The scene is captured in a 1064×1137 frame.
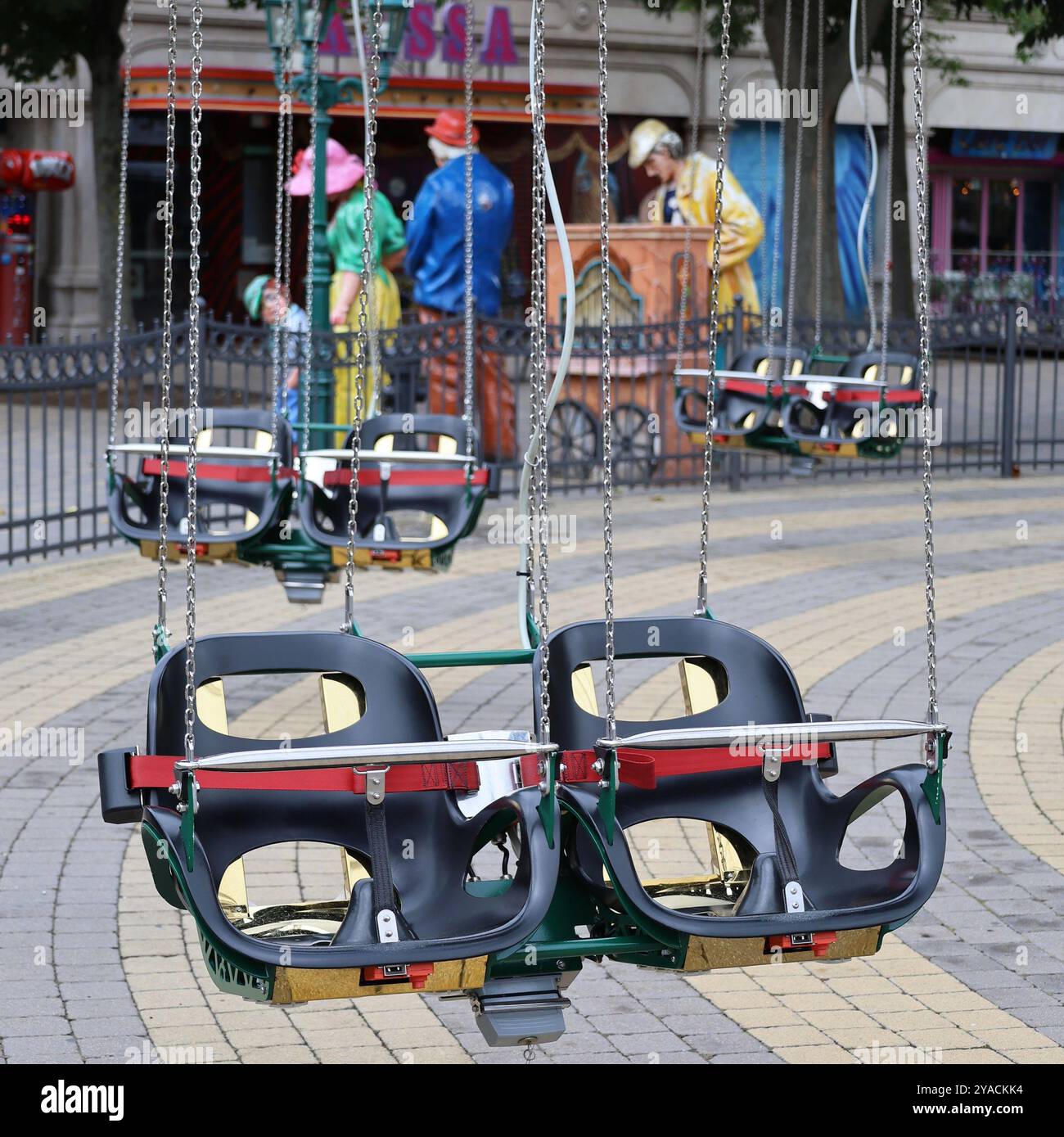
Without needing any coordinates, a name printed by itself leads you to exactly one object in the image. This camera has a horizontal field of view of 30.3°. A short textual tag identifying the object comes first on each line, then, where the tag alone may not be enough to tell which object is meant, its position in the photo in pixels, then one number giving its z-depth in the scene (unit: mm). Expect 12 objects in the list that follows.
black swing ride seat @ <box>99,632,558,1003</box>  3461
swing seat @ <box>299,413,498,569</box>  7867
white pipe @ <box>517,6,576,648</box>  4539
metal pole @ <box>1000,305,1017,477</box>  16562
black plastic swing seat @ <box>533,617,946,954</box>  3678
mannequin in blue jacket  15875
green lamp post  11234
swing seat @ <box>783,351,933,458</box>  10734
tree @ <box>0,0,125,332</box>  21594
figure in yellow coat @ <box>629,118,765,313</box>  16984
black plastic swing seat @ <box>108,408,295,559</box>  7910
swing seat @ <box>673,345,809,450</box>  11039
